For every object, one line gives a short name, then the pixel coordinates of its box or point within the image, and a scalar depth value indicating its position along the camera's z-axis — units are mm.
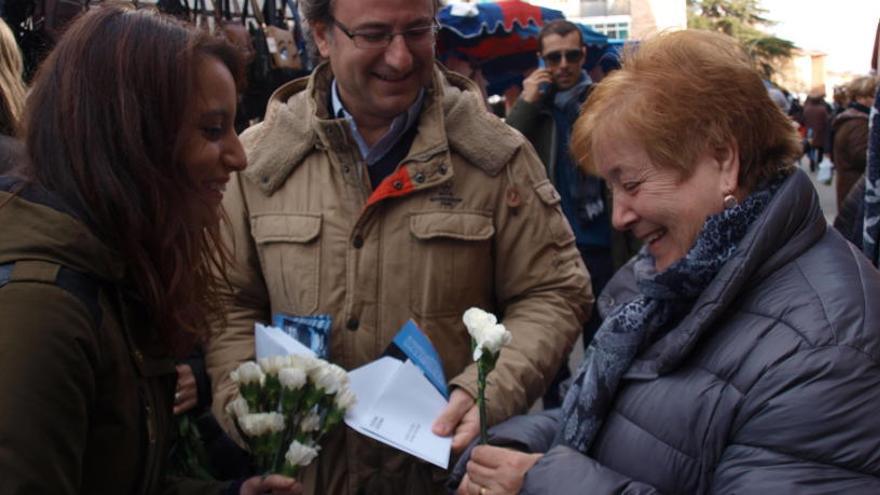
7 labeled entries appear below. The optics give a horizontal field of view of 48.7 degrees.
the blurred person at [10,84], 2830
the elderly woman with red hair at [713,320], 1468
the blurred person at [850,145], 6414
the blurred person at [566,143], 4988
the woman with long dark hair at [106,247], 1336
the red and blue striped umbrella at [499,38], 7195
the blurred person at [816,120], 21375
